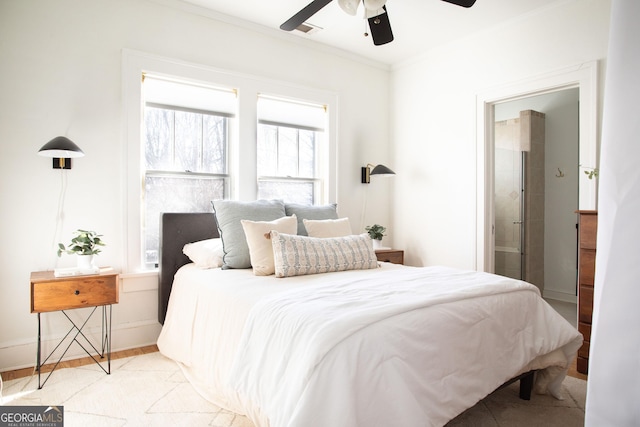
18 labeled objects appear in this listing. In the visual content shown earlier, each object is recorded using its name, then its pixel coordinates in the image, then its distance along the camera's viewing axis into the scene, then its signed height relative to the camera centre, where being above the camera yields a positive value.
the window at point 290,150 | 3.87 +0.64
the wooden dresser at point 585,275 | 2.59 -0.45
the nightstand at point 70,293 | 2.37 -0.53
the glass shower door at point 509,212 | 4.74 -0.03
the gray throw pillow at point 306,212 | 3.26 -0.02
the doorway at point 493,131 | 3.00 +0.68
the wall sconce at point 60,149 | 2.54 +0.41
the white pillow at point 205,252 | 2.89 -0.33
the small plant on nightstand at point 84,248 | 2.55 -0.25
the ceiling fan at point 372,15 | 2.36 +1.27
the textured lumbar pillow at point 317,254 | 2.53 -0.31
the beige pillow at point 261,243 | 2.62 -0.23
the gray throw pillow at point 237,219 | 2.82 -0.07
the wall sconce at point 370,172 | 4.14 +0.42
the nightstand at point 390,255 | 3.97 -0.48
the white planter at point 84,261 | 2.58 -0.35
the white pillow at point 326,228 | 3.10 -0.15
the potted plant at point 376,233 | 4.16 -0.26
